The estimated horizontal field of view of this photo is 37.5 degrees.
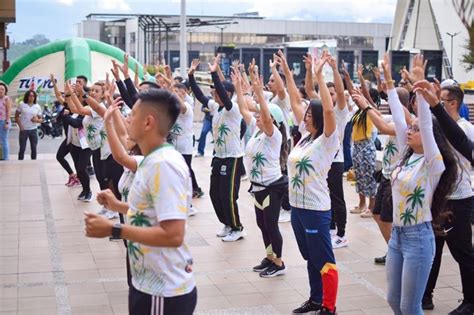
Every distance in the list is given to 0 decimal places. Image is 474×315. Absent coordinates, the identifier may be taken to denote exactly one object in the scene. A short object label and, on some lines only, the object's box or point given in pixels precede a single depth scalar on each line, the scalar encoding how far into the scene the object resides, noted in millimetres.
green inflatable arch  22266
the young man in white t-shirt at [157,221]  3094
